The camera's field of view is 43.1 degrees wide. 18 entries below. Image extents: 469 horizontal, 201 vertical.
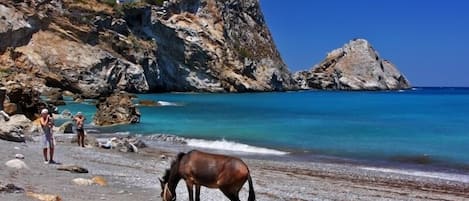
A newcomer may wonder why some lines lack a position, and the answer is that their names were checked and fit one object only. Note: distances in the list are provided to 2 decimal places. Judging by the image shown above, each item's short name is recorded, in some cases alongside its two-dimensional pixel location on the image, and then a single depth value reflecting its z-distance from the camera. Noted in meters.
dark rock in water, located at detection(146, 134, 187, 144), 34.62
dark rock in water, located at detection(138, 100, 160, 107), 73.97
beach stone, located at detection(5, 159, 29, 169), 15.73
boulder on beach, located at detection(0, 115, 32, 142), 24.05
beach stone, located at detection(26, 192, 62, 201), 11.33
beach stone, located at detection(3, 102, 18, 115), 38.30
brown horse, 10.68
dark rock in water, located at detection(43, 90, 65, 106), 63.87
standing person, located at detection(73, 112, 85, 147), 26.40
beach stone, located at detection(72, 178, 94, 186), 14.31
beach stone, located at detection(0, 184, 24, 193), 11.92
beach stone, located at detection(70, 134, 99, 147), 28.12
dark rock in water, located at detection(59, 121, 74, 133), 35.88
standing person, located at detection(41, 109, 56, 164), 18.41
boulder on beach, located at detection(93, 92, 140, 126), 45.91
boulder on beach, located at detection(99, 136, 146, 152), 26.67
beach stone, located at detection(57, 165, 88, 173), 16.76
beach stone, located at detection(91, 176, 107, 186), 14.85
